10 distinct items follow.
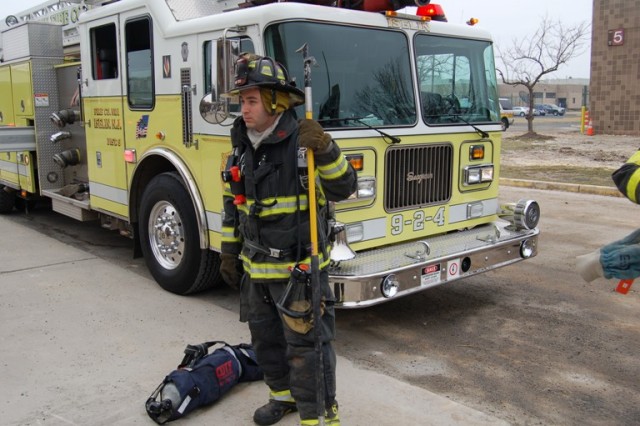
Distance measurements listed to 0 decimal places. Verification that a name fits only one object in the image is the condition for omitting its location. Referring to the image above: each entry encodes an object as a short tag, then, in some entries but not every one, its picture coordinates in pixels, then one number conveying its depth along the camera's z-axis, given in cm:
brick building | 2227
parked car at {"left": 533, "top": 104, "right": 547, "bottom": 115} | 5488
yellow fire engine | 443
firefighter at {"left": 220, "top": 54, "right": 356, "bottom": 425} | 303
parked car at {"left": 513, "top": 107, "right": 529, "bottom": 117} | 5090
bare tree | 2339
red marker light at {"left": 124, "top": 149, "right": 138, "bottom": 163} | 579
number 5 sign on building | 2244
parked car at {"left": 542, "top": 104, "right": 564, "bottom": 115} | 5403
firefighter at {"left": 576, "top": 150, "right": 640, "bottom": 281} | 256
